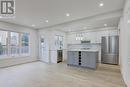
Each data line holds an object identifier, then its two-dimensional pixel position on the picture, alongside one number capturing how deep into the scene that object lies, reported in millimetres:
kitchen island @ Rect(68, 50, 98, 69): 3326
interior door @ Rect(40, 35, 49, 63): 4904
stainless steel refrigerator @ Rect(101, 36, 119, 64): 4127
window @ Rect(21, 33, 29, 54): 4622
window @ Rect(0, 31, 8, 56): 3756
